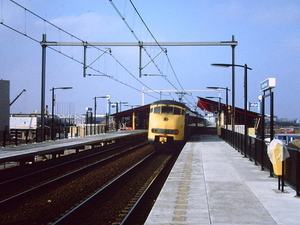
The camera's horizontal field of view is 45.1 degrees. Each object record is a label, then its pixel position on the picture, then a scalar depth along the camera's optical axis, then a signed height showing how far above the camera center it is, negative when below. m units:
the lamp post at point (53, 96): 34.41 +2.26
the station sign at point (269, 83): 10.50 +1.18
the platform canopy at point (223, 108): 45.97 +2.08
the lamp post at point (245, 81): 18.50 +2.15
